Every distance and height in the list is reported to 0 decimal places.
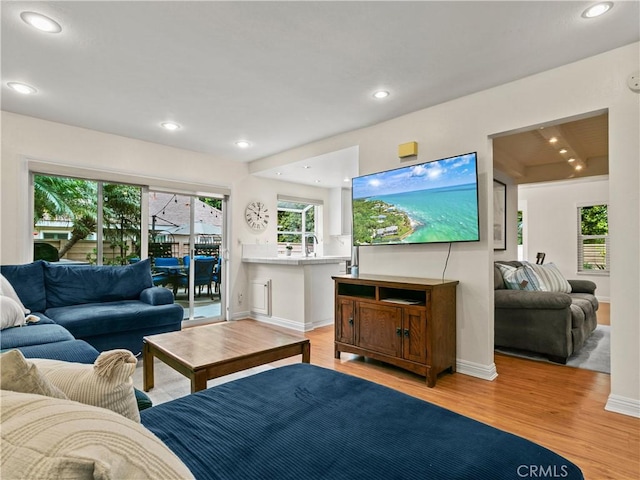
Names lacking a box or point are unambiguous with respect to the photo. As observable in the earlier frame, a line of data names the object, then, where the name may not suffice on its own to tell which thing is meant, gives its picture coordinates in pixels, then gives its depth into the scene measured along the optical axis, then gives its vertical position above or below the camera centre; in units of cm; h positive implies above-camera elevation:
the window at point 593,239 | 664 +2
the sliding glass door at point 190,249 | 464 -10
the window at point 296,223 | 638 +36
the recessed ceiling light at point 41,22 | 196 +129
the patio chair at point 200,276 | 487 -49
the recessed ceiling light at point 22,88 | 280 +129
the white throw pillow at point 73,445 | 41 -27
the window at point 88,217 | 372 +29
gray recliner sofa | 316 -79
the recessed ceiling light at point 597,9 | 186 +127
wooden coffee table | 201 -71
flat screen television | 286 +34
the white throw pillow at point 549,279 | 384 -44
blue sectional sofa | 298 -60
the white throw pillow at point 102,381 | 82 -34
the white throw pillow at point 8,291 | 271 -38
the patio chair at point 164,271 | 464 -39
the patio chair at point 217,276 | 521 -51
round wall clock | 536 +42
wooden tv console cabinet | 273 -69
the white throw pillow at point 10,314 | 244 -51
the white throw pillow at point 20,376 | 66 -26
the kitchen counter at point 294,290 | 453 -67
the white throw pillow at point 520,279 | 373 -42
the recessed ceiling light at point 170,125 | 367 +126
